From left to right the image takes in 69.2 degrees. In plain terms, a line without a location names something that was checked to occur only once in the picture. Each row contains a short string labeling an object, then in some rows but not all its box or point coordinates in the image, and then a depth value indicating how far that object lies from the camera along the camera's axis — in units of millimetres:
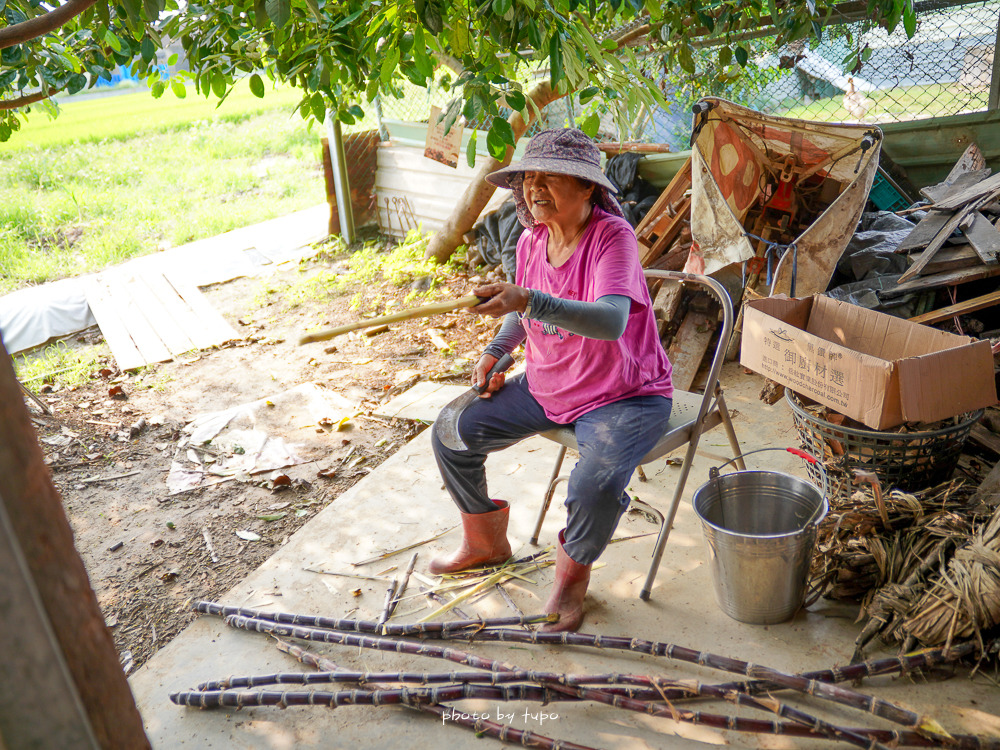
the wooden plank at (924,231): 4152
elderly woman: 2463
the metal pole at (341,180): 8211
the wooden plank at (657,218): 5181
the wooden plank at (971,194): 4090
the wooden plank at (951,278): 3795
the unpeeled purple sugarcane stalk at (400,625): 2666
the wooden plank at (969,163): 4677
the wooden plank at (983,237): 3764
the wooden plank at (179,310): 6520
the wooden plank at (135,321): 6223
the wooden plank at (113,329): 6094
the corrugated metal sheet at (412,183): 8023
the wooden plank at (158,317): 6410
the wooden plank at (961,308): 3707
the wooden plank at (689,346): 4684
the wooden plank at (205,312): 6559
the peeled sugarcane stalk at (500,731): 2169
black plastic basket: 2781
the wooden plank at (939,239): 3955
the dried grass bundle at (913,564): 2297
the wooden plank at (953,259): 3885
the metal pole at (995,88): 4914
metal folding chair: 2684
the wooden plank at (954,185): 4484
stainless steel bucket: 2484
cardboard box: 2629
